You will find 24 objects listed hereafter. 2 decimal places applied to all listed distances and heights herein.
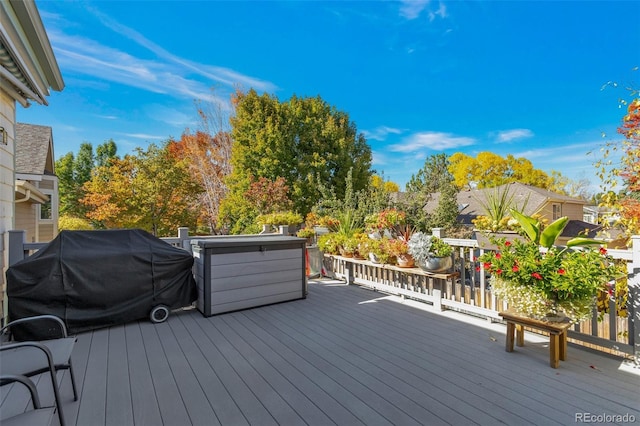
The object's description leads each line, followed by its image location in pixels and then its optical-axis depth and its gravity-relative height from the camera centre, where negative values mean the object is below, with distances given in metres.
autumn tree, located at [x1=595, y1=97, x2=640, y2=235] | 2.88 +0.47
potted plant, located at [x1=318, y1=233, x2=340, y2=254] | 5.46 -0.51
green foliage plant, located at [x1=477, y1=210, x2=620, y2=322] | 2.24 -0.48
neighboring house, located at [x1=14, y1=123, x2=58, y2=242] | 7.80 +1.15
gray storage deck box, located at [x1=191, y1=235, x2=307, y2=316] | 3.69 -0.75
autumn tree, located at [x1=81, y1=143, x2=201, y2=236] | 10.91 +0.97
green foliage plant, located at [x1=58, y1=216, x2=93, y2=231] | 13.92 -0.30
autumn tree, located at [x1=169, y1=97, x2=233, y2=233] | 15.39 +3.53
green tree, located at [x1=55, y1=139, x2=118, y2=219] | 20.31 +3.49
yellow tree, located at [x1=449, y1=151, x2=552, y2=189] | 25.69 +3.92
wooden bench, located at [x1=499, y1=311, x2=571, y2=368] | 2.30 -0.97
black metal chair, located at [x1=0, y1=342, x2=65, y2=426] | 1.13 -0.80
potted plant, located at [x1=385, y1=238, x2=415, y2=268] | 4.03 -0.52
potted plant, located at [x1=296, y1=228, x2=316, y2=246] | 6.29 -0.38
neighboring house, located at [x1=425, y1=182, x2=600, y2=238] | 14.17 +0.52
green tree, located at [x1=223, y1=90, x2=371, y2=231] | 13.84 +3.40
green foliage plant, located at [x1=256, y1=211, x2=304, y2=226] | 6.81 -0.06
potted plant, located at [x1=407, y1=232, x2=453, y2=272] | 3.59 -0.47
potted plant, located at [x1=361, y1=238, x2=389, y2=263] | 4.36 -0.52
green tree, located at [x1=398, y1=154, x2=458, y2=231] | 7.88 +0.23
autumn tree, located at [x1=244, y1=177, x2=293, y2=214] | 10.88 +0.80
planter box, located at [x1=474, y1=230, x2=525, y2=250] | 3.49 -0.26
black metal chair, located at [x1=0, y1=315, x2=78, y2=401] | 1.54 -0.80
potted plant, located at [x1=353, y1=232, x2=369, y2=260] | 4.73 -0.48
